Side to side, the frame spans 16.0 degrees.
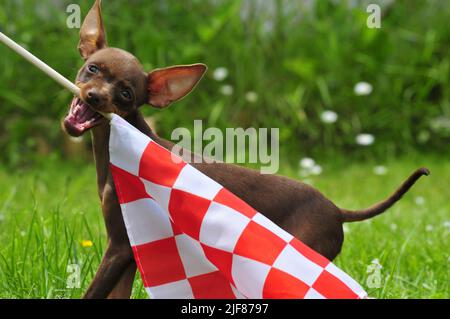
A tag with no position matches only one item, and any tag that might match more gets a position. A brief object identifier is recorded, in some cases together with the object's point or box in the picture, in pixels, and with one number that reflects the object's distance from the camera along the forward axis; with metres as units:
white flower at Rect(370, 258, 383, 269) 4.81
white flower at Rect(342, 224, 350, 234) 6.89
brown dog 3.96
